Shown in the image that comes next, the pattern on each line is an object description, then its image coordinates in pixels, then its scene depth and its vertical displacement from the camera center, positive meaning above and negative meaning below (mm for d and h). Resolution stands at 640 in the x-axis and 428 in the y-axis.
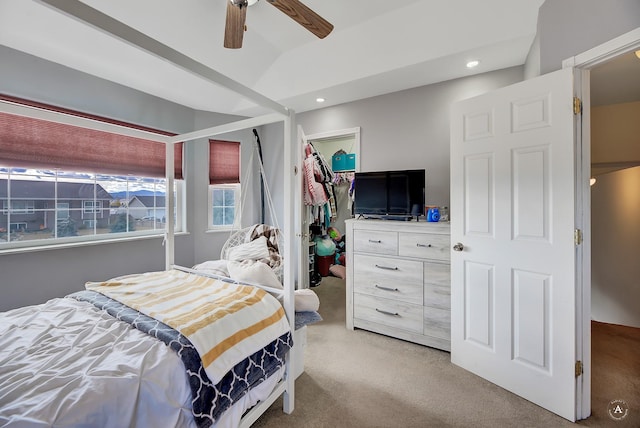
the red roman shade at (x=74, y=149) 2250 +633
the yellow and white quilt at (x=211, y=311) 1220 -513
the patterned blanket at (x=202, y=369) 1097 -742
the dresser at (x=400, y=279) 2268 -605
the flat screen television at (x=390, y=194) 2605 +193
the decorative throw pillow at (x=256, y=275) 1887 -437
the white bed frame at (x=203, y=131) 900 +609
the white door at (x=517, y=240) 1589 -179
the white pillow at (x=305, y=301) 1778 -585
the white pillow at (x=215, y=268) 2348 -488
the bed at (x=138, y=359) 888 -577
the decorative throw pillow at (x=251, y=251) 2920 -419
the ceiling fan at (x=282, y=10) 1567 +1202
